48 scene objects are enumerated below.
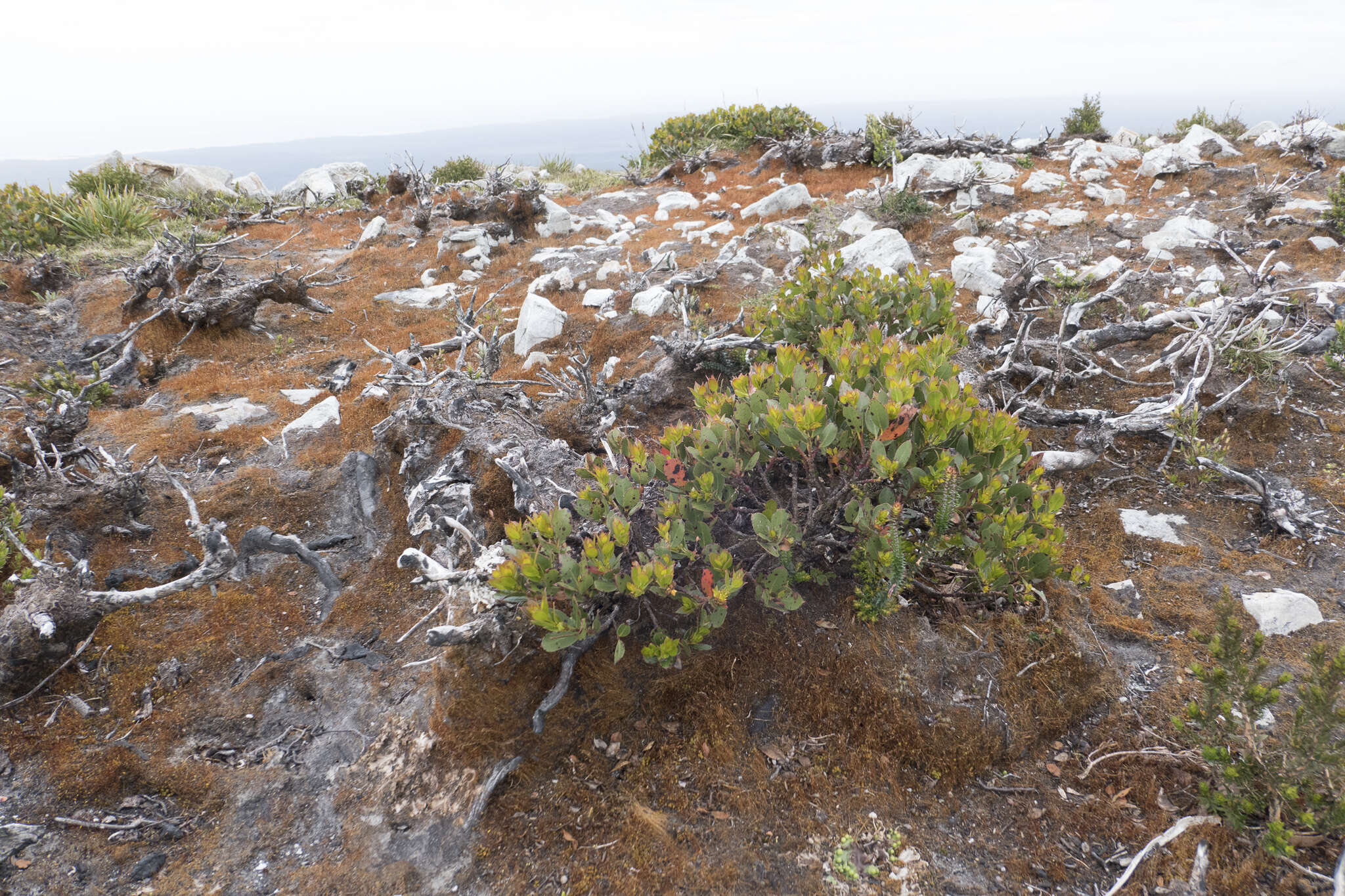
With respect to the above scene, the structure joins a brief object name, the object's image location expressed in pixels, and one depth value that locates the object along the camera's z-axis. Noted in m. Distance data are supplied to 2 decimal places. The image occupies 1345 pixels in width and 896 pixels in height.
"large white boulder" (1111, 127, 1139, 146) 12.83
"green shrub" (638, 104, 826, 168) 15.34
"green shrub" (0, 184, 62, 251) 11.05
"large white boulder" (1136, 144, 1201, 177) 10.17
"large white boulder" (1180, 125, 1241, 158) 10.95
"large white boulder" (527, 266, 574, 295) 9.17
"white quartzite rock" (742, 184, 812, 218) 10.81
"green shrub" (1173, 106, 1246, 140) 12.73
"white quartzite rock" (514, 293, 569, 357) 7.46
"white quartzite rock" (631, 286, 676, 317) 7.70
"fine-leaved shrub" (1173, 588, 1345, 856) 2.03
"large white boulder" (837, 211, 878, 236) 9.32
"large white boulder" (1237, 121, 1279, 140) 12.21
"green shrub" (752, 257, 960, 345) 4.64
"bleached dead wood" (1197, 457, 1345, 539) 3.83
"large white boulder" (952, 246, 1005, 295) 7.20
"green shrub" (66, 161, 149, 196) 14.71
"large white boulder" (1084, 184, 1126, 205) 9.66
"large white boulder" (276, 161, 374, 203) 17.78
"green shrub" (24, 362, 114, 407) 5.82
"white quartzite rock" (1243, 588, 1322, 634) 3.22
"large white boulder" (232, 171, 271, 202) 18.76
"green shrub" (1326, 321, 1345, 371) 4.80
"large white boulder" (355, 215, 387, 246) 12.53
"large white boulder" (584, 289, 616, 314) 8.38
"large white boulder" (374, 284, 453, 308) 9.58
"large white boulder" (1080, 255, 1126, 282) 7.02
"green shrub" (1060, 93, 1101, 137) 14.07
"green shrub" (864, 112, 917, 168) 12.43
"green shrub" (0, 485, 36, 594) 3.65
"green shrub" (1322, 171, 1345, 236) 7.27
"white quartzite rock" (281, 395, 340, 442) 5.82
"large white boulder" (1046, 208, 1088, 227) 8.89
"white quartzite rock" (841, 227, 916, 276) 7.68
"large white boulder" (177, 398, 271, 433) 6.10
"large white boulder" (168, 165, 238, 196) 17.50
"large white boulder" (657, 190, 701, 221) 12.54
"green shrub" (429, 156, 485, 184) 17.95
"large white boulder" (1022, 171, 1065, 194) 10.30
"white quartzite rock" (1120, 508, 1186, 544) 4.06
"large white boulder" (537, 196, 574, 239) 12.04
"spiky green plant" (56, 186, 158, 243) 11.83
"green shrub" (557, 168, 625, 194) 16.74
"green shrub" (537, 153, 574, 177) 20.31
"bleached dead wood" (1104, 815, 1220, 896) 2.25
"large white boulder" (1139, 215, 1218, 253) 7.69
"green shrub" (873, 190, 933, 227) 9.40
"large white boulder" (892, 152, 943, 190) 10.84
